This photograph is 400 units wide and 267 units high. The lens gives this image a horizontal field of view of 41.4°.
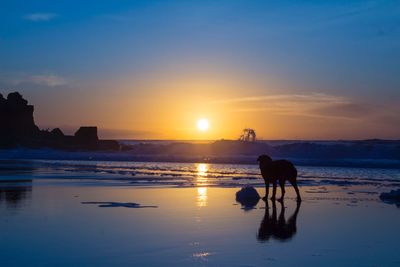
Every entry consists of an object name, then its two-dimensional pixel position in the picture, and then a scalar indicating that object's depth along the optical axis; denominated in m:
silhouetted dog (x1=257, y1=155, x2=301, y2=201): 16.34
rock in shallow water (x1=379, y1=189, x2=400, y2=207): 15.16
